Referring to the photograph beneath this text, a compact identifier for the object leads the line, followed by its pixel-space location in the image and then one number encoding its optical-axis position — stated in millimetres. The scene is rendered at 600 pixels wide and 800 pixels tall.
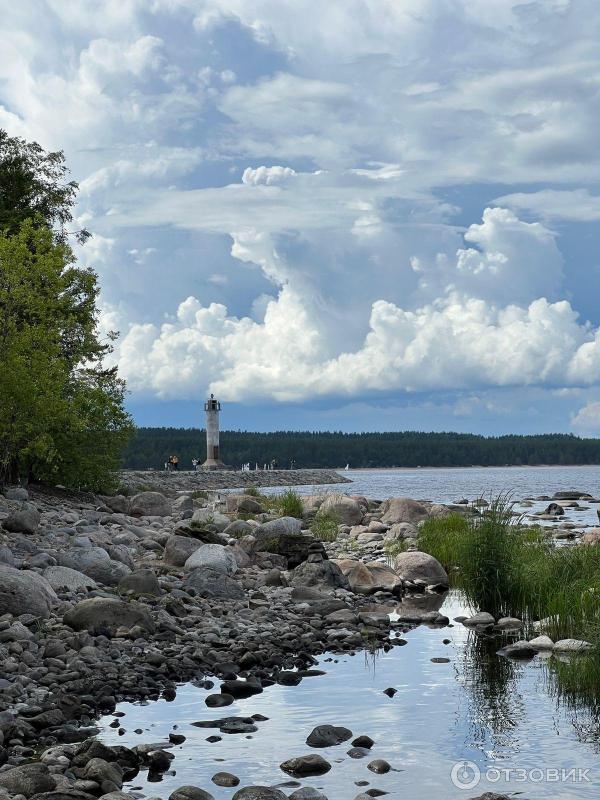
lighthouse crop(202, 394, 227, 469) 84812
